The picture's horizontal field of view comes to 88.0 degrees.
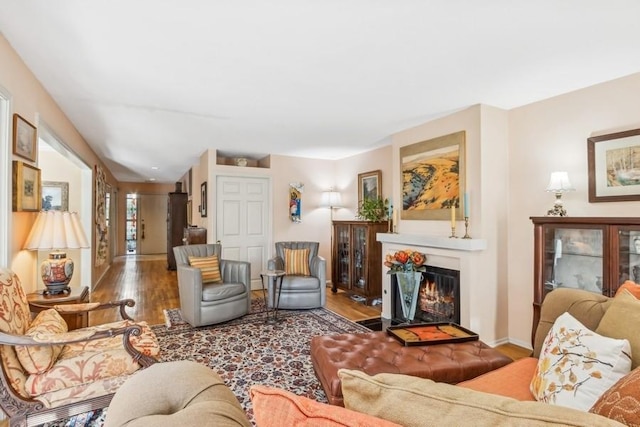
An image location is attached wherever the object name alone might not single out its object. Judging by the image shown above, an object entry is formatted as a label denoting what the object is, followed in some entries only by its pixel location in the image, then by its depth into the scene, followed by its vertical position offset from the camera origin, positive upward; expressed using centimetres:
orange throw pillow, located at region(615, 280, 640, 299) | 153 -34
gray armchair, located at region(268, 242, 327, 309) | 436 -92
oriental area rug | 246 -123
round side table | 397 -94
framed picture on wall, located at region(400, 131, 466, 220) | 347 +47
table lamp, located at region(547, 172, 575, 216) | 279 +27
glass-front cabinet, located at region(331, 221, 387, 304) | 484 -62
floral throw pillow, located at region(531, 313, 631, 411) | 113 -55
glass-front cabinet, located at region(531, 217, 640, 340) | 229 -27
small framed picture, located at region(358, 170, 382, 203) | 523 +55
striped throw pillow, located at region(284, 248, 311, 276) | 472 -62
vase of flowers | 320 -56
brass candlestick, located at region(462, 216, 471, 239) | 332 -8
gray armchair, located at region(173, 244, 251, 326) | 368 -83
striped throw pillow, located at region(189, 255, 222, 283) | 409 -60
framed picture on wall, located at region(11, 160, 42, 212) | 226 +24
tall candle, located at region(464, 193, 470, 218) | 333 +13
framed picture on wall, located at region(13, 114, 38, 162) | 226 +60
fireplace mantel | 322 -53
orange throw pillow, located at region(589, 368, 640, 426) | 77 -45
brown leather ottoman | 184 -84
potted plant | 494 +13
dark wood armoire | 821 +6
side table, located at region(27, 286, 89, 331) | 246 -63
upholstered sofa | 60 -37
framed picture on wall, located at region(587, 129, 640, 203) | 251 +41
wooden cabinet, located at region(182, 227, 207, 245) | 569 -29
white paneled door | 554 -2
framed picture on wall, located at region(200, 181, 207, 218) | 569 +36
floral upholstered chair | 162 -77
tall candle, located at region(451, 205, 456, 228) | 338 +1
